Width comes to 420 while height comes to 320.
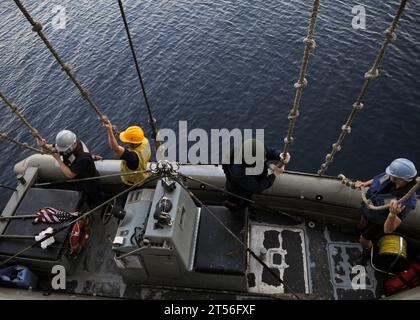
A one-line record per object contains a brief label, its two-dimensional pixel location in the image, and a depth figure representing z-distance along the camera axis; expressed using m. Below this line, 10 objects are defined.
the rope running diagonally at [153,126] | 6.39
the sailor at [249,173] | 5.99
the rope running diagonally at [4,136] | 8.14
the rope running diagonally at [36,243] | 6.18
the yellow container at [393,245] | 6.36
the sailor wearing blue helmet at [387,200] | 5.73
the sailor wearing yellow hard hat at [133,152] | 6.77
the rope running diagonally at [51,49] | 5.88
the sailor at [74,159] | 6.84
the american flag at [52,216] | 6.99
